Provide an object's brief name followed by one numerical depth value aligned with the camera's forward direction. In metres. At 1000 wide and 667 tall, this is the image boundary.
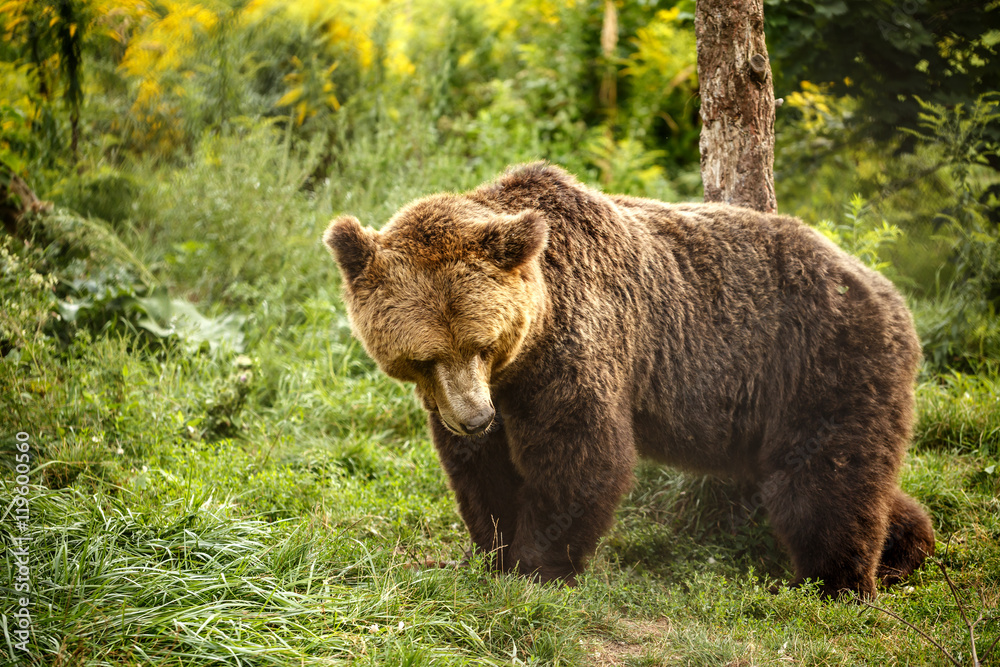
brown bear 6.55
